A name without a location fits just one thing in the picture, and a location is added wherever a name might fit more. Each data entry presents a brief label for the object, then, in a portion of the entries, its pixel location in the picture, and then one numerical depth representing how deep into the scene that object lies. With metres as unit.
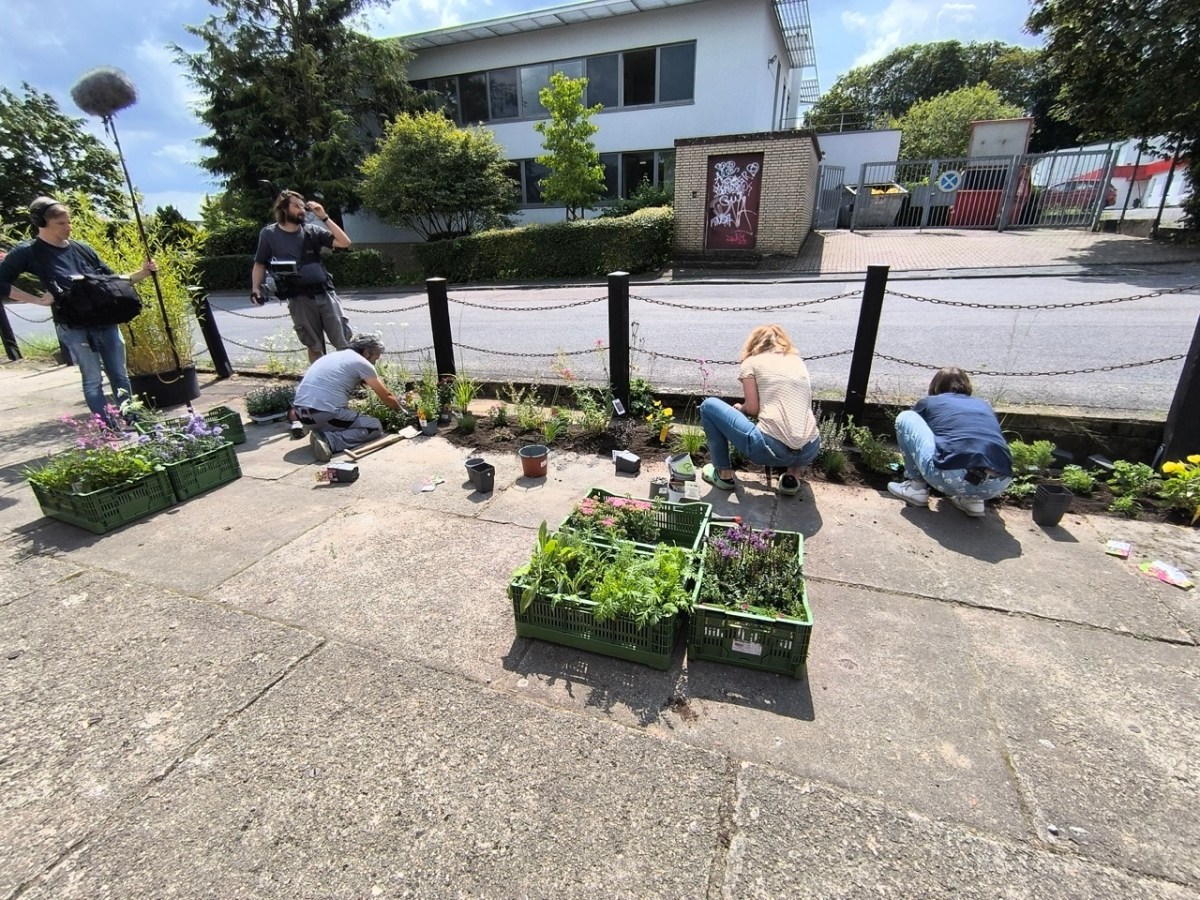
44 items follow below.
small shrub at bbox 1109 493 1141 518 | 3.63
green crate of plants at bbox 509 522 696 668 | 2.41
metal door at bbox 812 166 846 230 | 21.38
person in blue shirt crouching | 3.43
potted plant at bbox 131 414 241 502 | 4.04
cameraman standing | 5.55
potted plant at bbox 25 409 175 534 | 3.64
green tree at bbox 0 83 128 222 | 23.16
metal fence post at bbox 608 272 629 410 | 4.96
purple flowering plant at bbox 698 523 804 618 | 2.51
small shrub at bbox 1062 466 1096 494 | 3.84
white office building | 17.89
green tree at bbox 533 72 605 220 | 16.94
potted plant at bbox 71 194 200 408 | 6.19
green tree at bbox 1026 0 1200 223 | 11.65
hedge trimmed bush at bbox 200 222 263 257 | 21.91
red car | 17.72
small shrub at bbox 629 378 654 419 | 5.23
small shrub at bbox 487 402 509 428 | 5.38
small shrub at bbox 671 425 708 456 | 4.51
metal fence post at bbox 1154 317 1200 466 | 3.69
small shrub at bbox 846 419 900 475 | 4.19
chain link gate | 17.61
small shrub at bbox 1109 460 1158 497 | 3.79
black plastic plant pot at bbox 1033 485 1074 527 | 3.48
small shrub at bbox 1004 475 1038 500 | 3.81
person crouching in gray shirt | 4.85
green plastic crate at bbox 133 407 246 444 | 4.94
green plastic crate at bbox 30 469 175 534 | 3.62
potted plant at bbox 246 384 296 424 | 5.87
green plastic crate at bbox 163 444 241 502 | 4.06
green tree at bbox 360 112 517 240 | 18.09
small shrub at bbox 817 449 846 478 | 4.22
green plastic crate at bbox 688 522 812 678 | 2.32
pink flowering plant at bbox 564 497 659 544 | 3.07
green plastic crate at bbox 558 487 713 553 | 3.22
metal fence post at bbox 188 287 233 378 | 7.07
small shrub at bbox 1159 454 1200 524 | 3.53
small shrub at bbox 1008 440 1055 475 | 3.94
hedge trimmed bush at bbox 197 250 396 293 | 19.28
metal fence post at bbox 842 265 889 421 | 4.35
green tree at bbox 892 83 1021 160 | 32.25
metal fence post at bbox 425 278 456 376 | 5.72
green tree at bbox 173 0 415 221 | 20.27
